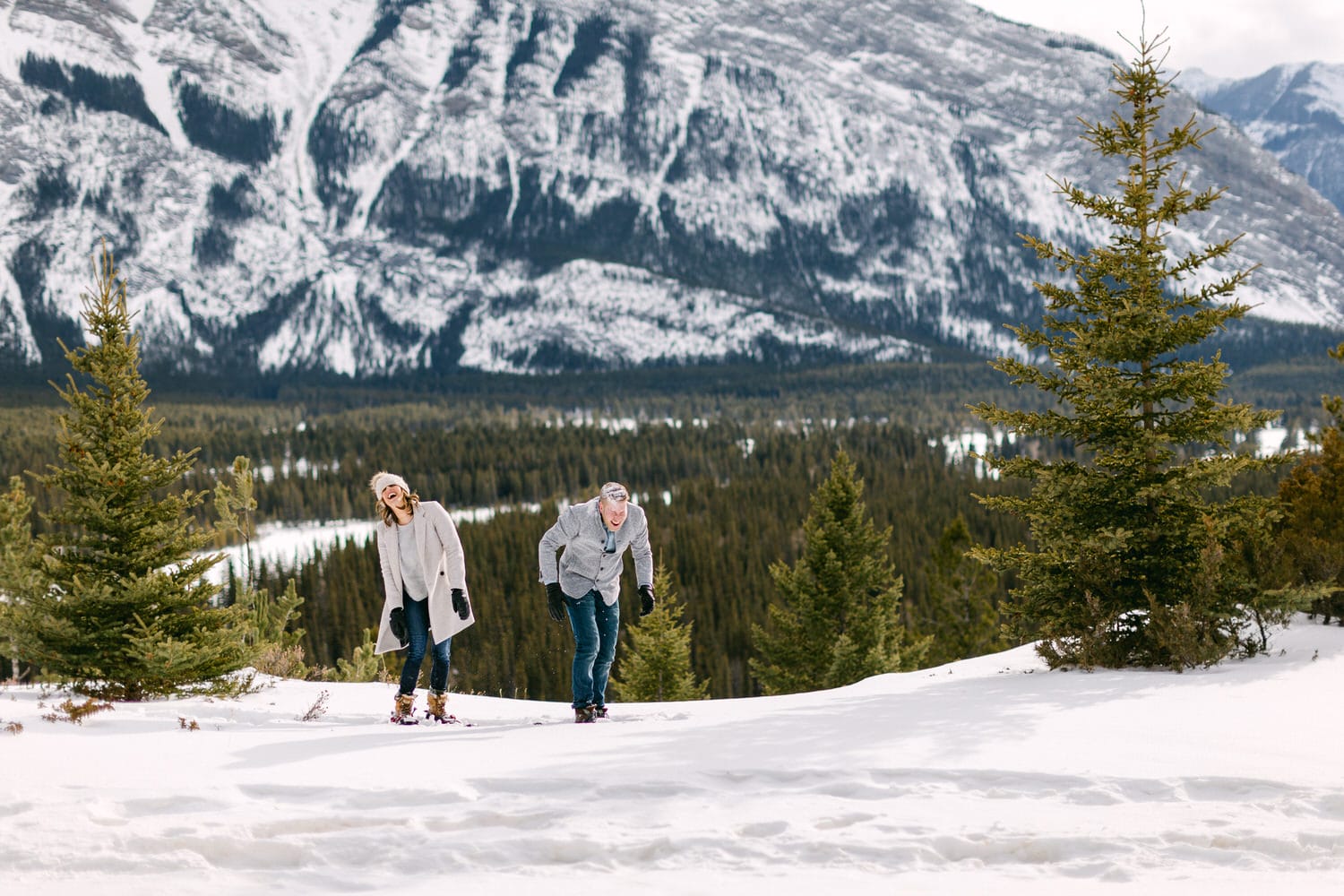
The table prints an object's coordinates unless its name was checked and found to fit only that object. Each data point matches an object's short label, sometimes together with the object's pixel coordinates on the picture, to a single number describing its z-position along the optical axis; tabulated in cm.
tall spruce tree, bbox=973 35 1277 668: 1282
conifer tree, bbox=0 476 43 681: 1291
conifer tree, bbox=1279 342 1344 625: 1423
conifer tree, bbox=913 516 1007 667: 5188
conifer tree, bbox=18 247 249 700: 1268
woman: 1106
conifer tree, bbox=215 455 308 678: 1795
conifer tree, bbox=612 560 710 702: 3688
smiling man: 1070
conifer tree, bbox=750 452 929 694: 3394
